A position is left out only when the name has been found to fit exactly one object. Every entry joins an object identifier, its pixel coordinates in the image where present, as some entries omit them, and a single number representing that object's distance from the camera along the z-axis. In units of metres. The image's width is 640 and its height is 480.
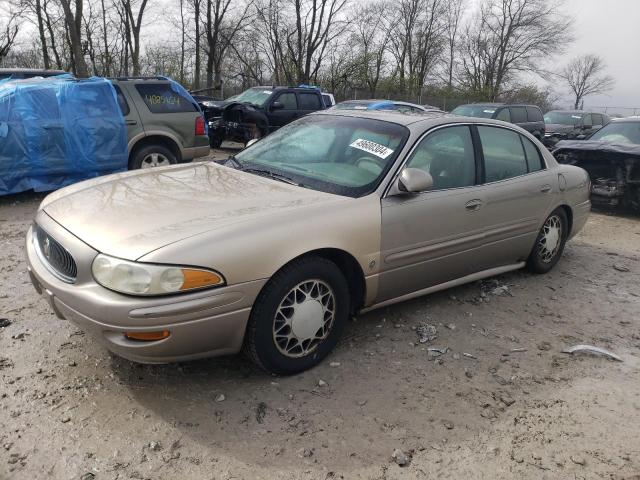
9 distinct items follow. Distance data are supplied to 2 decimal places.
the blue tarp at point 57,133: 6.66
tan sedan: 2.49
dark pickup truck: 12.34
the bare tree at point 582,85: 62.19
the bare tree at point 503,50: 41.41
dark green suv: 7.74
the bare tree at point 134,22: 28.92
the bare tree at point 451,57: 46.35
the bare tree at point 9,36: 26.55
